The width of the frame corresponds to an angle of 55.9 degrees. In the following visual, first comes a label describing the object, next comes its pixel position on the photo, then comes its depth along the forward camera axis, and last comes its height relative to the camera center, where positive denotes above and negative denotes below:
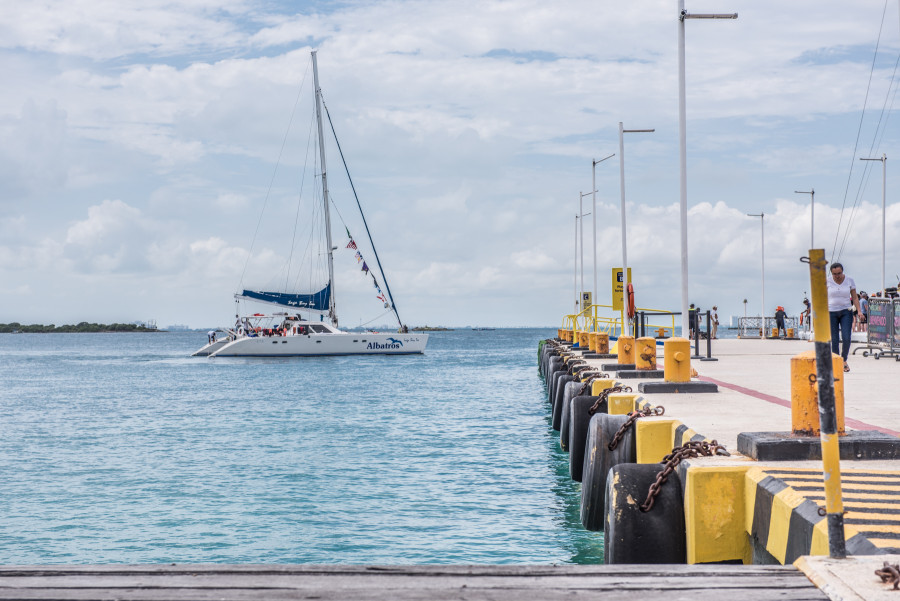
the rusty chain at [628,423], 8.01 -0.95
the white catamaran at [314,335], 59.03 -0.65
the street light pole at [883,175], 45.09 +7.81
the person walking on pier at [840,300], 13.73 +0.35
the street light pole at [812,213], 48.09 +6.22
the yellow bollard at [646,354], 13.71 -0.50
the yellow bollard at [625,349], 15.78 -0.48
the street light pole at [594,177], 42.28 +7.38
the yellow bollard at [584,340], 28.12 -0.54
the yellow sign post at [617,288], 28.28 +1.19
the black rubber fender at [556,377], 17.80 -1.19
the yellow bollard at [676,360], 11.23 -0.50
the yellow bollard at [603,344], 23.33 -0.56
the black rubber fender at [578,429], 11.82 -1.47
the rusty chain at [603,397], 10.98 -0.98
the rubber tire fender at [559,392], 17.14 -1.39
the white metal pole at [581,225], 50.39 +5.91
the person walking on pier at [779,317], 41.19 +0.24
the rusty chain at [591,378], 12.95 -0.86
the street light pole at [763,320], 43.43 +0.08
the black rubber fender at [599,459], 8.16 -1.33
